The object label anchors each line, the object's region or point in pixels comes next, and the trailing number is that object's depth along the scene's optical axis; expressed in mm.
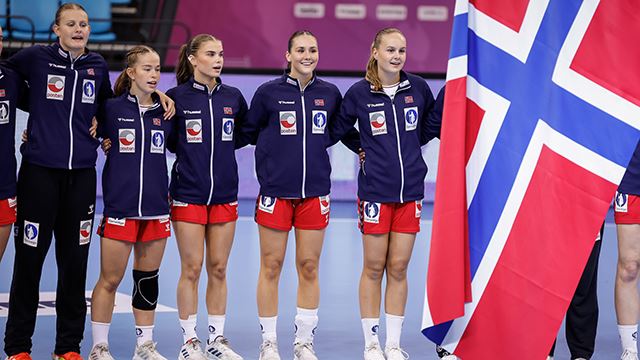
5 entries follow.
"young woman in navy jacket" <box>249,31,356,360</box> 13484
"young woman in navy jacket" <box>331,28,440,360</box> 13297
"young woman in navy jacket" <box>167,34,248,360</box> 13414
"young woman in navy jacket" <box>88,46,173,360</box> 13008
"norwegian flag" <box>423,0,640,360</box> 8695
